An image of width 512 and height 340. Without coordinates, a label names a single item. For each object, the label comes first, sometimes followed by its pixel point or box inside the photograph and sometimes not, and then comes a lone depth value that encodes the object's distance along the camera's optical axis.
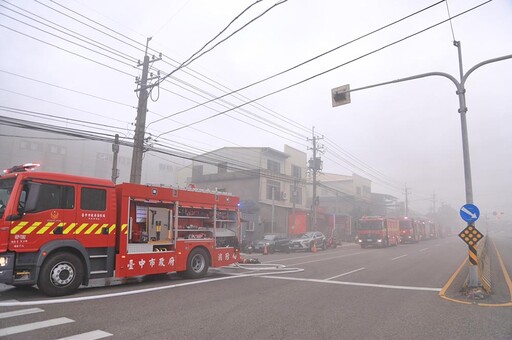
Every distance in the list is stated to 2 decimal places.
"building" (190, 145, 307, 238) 38.84
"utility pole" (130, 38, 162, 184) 17.70
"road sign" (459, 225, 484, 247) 10.23
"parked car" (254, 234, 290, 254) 26.67
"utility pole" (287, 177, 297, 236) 35.78
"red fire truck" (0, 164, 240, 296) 8.20
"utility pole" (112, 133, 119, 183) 19.98
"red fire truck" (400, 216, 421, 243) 39.88
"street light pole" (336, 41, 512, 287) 10.95
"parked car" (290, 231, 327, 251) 27.98
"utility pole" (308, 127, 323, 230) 35.67
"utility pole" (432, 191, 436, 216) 106.02
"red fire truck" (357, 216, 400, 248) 32.25
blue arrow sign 10.43
